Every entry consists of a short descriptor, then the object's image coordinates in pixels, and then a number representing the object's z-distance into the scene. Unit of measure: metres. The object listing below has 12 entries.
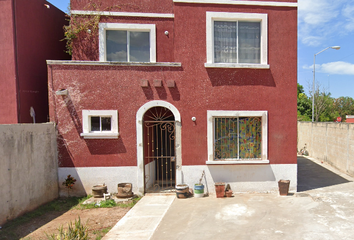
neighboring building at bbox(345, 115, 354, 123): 24.73
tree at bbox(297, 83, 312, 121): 25.86
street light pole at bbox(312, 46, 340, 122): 16.75
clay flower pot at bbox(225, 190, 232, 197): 7.04
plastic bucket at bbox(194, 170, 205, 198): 7.10
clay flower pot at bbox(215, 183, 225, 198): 6.98
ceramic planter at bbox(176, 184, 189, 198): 6.98
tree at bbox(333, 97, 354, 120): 34.42
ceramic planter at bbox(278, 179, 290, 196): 6.98
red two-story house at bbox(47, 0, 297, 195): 7.24
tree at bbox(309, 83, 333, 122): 23.91
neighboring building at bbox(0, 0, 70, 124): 6.77
